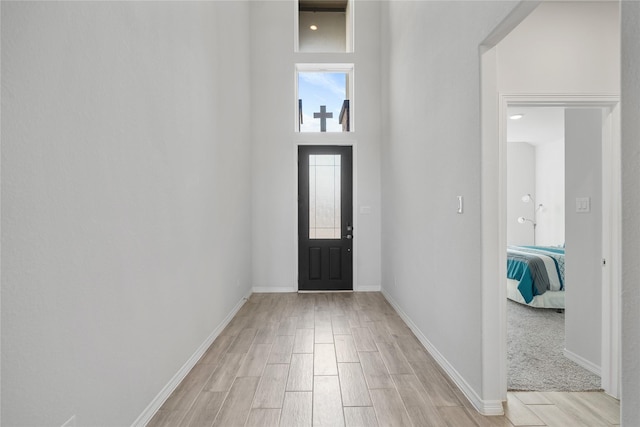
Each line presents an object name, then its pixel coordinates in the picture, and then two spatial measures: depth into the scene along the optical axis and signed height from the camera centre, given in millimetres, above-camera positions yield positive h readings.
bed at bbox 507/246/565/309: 3977 -925
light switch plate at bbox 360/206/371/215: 4918 -74
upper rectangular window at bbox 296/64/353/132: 5055 +1674
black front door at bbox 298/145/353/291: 4961 -223
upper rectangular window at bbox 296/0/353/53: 5109 +2814
